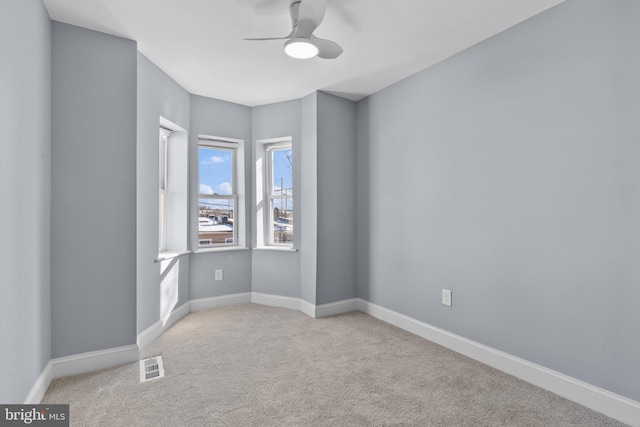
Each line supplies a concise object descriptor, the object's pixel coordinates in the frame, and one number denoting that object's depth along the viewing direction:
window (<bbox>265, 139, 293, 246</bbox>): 3.99
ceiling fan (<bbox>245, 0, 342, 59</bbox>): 1.82
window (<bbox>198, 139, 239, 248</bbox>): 3.85
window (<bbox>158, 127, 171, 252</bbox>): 3.47
